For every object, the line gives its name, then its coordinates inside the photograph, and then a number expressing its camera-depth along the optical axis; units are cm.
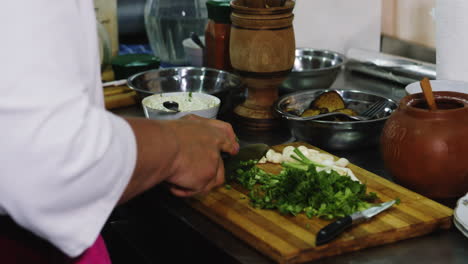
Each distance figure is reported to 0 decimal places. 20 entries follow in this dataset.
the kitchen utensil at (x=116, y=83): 230
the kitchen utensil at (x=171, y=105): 203
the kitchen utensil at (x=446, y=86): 193
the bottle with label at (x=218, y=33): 222
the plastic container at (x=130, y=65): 235
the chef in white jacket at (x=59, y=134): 135
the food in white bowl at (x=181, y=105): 199
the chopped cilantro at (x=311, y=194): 167
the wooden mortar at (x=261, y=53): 202
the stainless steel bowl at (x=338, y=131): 191
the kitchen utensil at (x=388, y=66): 234
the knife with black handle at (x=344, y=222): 159
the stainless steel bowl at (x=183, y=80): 223
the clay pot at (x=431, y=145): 170
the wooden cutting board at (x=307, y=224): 160
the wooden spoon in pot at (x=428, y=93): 173
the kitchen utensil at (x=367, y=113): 194
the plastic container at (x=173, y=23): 253
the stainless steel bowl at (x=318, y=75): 224
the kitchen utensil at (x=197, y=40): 235
